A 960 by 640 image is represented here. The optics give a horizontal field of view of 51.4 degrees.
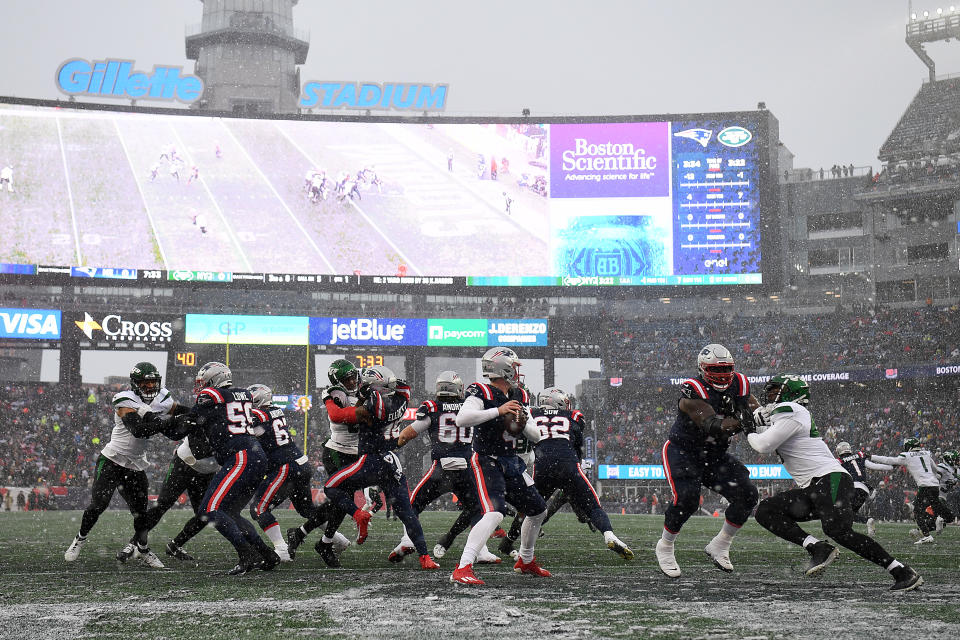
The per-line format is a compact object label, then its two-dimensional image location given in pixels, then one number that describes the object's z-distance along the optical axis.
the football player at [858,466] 15.96
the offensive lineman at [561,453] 11.14
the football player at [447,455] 11.60
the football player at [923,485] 16.47
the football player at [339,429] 10.12
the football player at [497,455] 8.42
